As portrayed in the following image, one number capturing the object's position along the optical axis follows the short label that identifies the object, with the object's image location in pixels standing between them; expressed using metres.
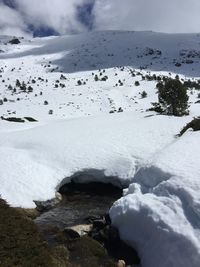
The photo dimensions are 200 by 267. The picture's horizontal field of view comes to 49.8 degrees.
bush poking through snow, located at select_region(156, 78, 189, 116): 23.53
